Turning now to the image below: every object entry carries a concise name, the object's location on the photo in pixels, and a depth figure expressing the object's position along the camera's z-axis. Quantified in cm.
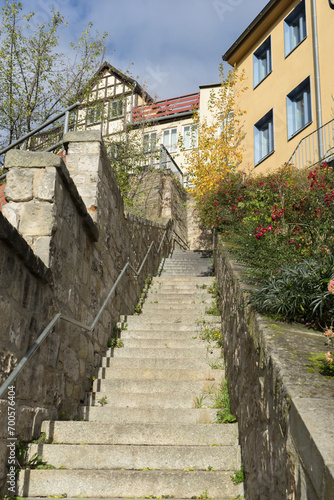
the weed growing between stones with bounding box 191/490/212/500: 300
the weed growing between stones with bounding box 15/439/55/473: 312
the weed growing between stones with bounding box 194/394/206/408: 424
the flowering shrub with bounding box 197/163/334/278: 370
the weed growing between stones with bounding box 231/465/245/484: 307
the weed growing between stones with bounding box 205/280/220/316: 647
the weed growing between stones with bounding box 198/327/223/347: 559
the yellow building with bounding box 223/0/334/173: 1030
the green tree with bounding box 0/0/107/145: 1221
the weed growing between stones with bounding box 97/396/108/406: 443
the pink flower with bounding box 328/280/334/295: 212
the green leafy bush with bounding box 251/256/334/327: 254
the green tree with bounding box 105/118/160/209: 1475
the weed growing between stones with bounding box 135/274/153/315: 761
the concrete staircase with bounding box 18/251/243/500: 308
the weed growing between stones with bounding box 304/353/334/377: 188
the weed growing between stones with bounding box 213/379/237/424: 385
